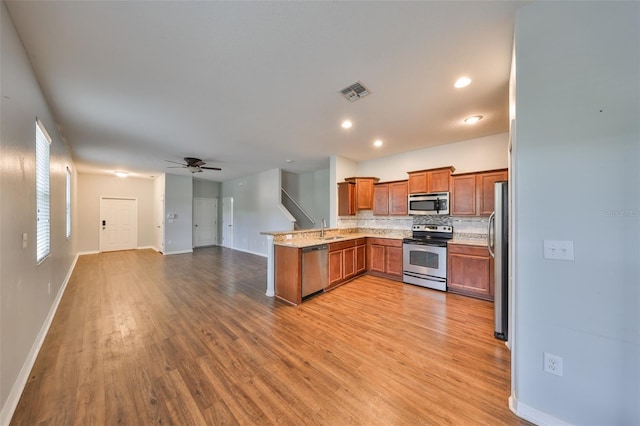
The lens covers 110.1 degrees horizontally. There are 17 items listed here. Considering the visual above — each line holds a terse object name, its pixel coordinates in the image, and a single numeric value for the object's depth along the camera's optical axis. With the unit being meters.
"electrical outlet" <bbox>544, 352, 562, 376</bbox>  1.44
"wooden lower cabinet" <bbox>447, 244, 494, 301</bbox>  3.50
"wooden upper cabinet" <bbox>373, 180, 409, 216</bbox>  4.82
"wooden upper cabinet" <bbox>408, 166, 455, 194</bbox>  4.18
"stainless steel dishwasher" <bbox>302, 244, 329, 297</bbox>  3.50
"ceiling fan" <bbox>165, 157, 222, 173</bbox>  5.16
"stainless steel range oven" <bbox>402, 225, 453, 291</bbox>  3.92
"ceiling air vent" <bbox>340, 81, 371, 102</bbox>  2.42
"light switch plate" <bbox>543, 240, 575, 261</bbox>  1.40
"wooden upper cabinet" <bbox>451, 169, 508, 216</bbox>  3.76
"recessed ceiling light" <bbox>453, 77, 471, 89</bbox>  2.29
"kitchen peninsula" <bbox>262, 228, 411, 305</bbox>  3.48
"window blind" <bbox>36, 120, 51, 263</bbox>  2.46
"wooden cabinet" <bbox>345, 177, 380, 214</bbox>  5.12
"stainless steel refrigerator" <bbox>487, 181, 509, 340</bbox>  2.48
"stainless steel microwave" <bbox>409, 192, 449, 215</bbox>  4.16
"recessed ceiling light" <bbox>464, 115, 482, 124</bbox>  3.18
